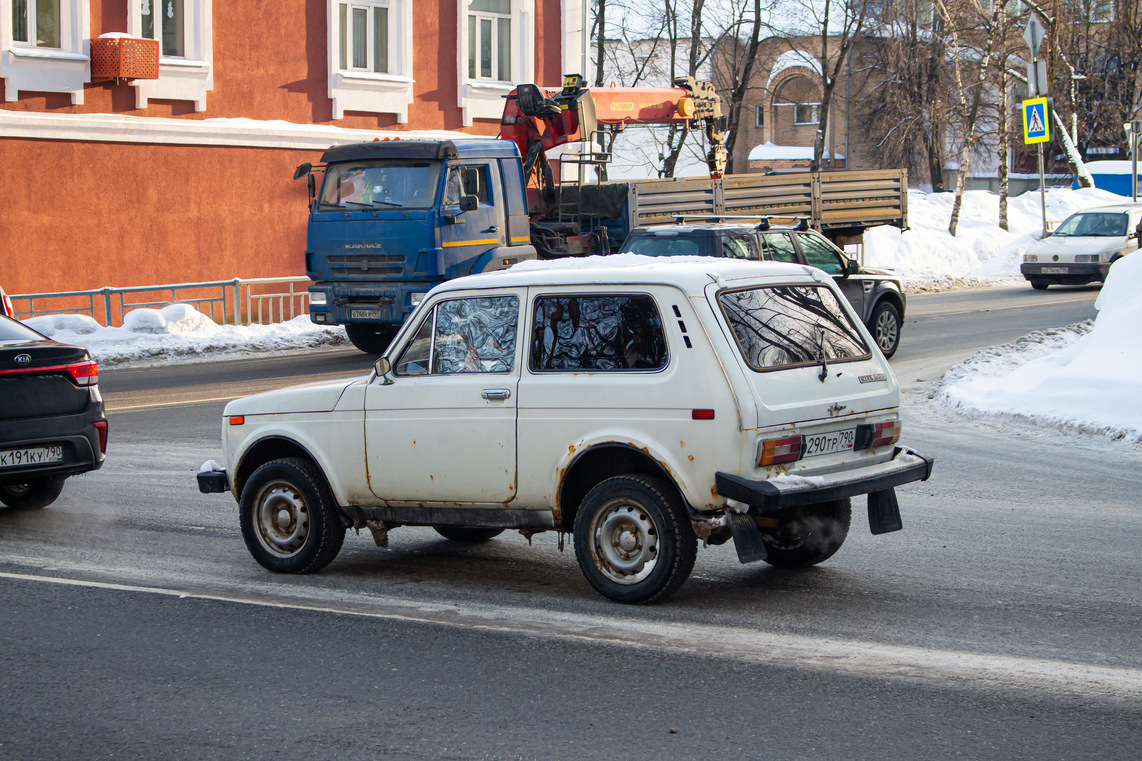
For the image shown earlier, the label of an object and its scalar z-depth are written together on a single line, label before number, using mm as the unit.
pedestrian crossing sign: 31328
